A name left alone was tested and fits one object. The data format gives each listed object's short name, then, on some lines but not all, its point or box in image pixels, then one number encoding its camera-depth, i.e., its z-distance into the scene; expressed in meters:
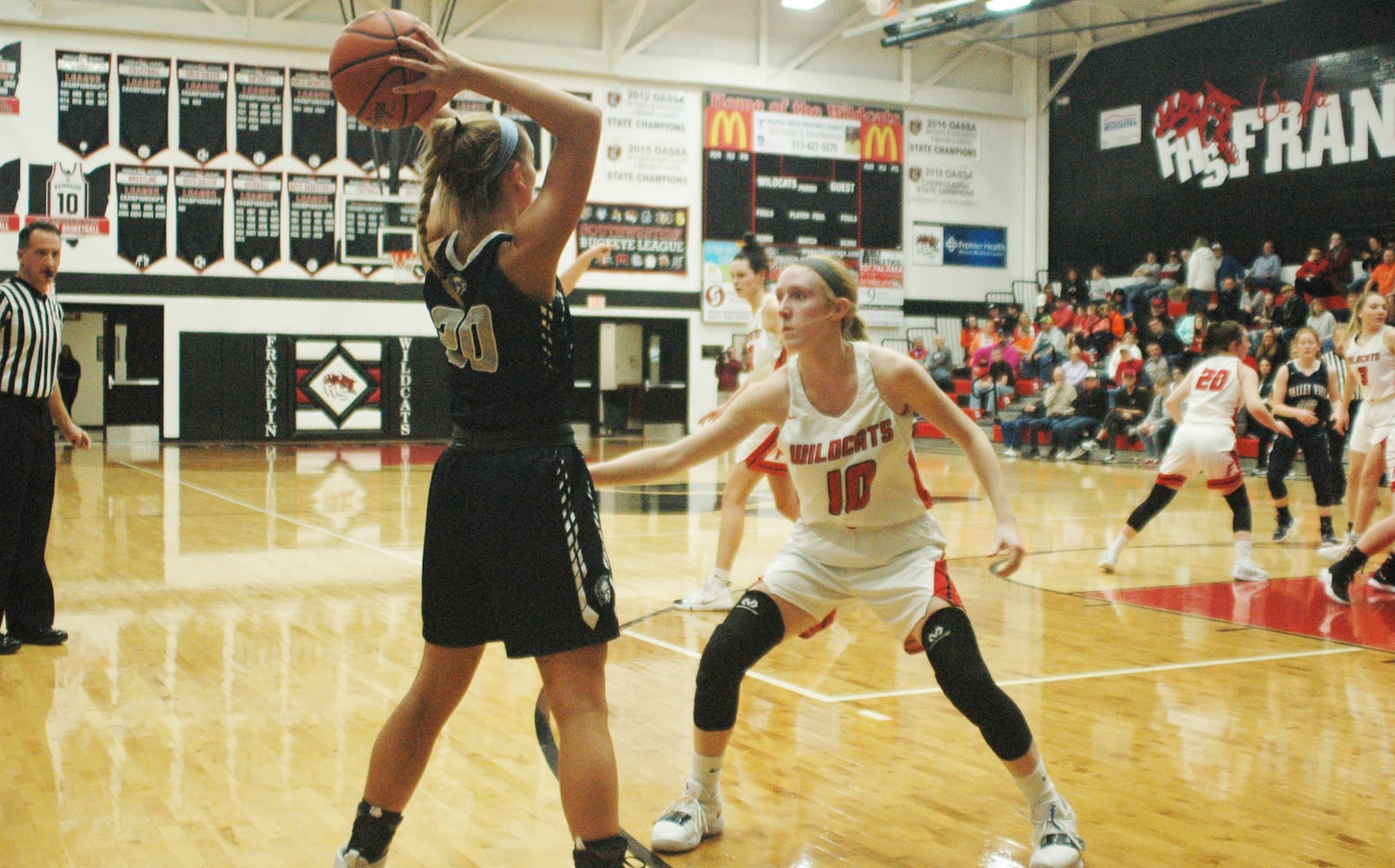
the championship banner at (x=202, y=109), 19.16
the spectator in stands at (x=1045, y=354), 19.66
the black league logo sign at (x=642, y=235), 21.44
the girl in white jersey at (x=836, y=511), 3.03
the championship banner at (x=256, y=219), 19.55
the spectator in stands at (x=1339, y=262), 17.42
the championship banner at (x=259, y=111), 19.45
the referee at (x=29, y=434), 5.05
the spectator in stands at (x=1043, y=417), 17.84
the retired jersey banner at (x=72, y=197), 18.44
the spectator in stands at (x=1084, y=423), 17.36
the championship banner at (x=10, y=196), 18.25
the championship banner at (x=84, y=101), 18.59
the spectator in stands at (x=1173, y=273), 20.09
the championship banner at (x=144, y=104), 18.86
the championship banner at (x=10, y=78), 18.31
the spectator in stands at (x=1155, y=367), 16.81
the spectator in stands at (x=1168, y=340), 17.56
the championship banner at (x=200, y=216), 19.22
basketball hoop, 19.55
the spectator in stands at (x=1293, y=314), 16.88
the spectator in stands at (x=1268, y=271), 18.83
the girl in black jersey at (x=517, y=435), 2.29
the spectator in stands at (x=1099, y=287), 21.69
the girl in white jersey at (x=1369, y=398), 7.64
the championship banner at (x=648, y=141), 21.50
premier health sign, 23.70
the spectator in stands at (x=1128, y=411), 17.03
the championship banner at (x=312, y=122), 19.75
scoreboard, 22.27
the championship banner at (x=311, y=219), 19.80
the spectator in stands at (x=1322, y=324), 16.06
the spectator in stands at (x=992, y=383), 19.61
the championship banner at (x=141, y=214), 18.91
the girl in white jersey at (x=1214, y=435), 7.27
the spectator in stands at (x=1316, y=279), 17.20
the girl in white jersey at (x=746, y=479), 5.97
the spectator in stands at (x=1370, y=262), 16.67
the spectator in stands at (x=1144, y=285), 20.12
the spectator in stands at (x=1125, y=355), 17.56
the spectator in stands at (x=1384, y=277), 15.51
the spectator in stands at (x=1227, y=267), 19.47
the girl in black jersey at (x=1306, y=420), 8.95
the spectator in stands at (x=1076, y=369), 17.95
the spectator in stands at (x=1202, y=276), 19.31
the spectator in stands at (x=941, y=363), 20.45
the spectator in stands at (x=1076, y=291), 21.55
